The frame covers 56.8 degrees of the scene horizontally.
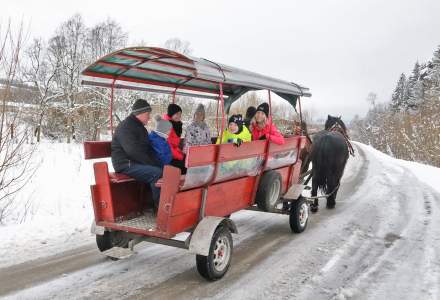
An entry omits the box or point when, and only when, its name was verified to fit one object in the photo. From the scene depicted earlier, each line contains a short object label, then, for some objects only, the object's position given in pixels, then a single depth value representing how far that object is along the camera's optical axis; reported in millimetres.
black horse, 8383
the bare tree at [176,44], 41719
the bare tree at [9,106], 5475
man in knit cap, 4684
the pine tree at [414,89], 55797
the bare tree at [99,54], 18109
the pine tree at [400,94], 73725
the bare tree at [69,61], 21078
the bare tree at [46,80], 21353
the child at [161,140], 5070
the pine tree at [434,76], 34112
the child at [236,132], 5469
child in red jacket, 5383
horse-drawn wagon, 4195
